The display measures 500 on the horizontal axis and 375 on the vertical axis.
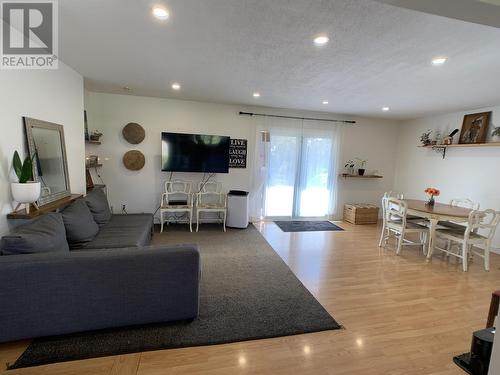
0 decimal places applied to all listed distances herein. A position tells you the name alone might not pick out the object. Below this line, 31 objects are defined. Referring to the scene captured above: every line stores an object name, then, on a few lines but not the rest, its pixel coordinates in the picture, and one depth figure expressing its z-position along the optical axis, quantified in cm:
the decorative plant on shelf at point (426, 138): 513
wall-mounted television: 462
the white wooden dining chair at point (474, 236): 335
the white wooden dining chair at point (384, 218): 419
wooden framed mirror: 243
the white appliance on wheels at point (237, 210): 481
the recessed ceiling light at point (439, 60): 234
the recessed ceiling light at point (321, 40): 205
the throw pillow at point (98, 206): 321
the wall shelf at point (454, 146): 400
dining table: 348
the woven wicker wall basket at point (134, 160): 467
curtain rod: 512
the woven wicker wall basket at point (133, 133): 459
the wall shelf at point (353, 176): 570
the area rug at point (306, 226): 503
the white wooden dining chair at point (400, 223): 387
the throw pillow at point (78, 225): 253
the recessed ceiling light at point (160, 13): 175
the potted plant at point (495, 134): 406
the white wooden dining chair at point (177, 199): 454
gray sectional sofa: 169
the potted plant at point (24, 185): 212
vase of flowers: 401
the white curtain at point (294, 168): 531
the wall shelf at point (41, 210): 213
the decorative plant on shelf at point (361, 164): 597
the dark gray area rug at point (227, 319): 179
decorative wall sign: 515
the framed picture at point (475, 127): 429
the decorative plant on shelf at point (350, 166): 589
